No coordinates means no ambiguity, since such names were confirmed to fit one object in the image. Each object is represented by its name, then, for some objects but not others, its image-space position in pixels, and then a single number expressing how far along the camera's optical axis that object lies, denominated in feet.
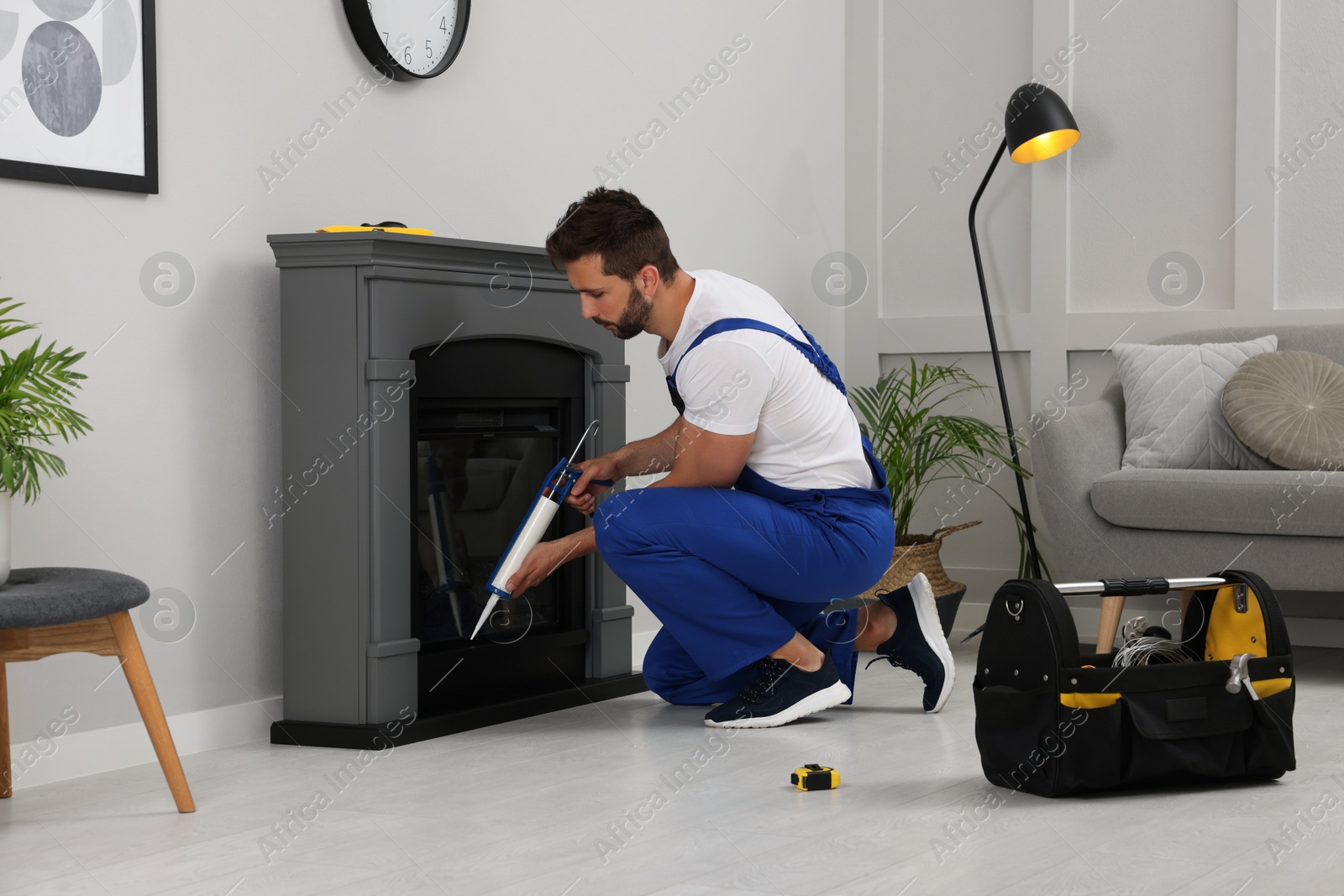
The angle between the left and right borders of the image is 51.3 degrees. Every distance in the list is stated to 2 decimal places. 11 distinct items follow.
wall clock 9.68
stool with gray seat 6.45
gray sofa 10.55
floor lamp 12.84
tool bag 7.06
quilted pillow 11.92
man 8.70
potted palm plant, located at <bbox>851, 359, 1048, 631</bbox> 12.86
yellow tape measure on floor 7.53
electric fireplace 8.82
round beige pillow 11.10
